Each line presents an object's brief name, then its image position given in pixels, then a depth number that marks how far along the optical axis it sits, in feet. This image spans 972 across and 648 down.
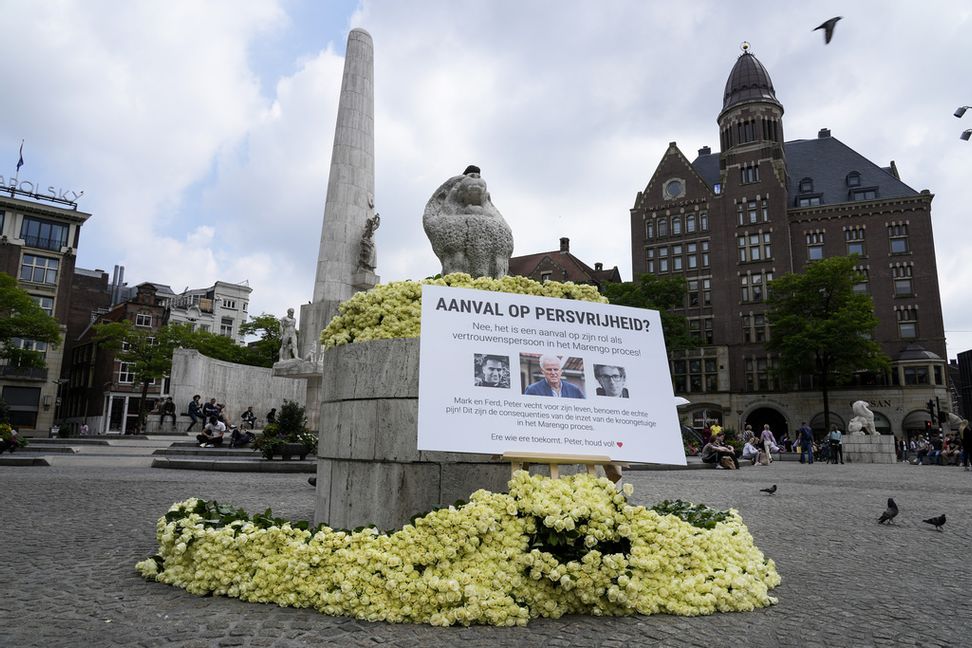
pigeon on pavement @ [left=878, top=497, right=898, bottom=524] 26.96
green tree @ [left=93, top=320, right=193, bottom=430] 140.46
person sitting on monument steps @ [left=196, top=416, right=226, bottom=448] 76.13
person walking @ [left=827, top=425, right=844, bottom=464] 94.85
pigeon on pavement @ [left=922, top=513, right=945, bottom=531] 25.54
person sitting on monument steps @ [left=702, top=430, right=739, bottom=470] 74.38
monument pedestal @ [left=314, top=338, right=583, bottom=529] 17.78
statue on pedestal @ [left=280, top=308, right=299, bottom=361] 85.81
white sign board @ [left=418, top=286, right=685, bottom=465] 15.56
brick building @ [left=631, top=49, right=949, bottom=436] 174.70
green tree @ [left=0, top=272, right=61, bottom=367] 121.49
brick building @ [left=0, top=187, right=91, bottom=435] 162.30
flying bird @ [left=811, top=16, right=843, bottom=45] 45.16
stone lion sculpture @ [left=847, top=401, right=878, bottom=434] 95.40
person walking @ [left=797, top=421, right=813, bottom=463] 94.73
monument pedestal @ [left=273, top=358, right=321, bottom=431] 81.97
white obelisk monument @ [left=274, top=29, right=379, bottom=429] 83.15
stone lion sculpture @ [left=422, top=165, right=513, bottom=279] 25.07
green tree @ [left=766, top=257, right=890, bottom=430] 155.33
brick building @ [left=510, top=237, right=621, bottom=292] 213.66
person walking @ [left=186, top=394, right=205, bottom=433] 96.37
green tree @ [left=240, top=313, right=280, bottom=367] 178.60
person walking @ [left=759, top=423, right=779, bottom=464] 90.83
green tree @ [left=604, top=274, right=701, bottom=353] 183.83
